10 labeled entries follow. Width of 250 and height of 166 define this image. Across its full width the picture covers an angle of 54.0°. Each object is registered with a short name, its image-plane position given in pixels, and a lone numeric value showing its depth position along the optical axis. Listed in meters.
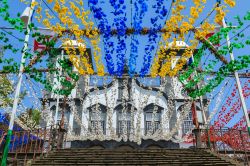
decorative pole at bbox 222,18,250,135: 11.34
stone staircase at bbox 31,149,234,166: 10.12
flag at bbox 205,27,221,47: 12.88
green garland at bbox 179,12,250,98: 11.58
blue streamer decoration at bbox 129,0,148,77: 12.40
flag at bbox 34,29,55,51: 13.36
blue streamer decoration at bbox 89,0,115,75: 11.66
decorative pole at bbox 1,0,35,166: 9.43
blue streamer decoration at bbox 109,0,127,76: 11.95
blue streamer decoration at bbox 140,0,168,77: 12.19
